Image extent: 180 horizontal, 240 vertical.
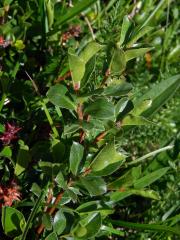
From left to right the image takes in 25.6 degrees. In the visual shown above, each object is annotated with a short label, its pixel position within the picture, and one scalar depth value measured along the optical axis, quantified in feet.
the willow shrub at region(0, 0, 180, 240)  0.88
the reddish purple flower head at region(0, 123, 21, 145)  1.05
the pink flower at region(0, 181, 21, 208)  0.99
